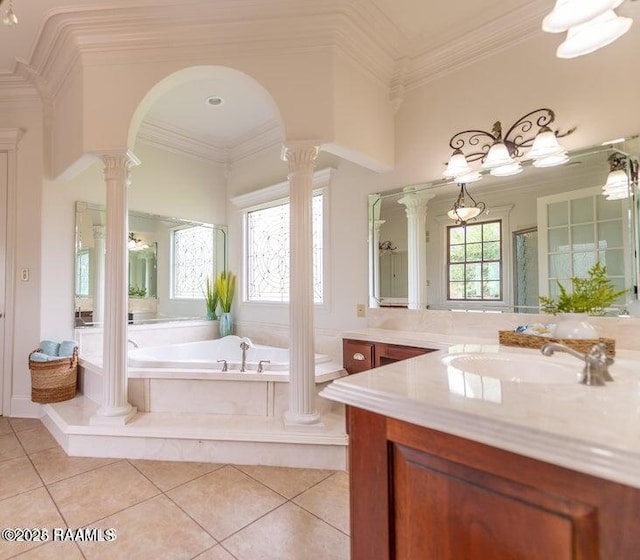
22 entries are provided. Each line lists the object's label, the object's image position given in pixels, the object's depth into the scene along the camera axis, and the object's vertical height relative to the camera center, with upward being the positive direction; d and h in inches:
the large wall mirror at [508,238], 72.3 +12.0
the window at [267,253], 141.6 +14.6
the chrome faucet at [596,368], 33.6 -8.5
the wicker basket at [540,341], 57.2 -10.3
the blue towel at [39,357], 102.3 -21.0
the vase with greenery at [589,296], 62.7 -2.2
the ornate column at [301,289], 82.9 -0.6
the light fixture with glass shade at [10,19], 46.4 +37.9
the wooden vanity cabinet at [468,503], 22.0 -17.0
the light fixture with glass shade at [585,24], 41.3 +33.8
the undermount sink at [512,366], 43.3 -11.2
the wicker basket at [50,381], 101.4 -28.1
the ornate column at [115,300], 85.2 -3.1
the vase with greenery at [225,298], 148.1 -4.8
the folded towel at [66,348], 108.0 -19.3
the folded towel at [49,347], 106.4 -18.8
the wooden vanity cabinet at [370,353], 85.2 -18.2
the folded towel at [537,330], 65.8 -9.3
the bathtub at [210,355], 100.5 -23.9
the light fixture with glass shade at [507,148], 77.5 +34.5
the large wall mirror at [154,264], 118.4 +10.0
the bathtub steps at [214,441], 81.0 -37.8
